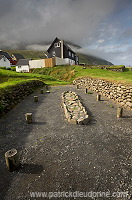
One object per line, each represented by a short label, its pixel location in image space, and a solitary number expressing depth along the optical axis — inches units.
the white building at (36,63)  1680.6
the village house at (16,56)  3700.3
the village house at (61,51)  1794.0
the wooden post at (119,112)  359.6
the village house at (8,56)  3056.1
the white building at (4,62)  2333.9
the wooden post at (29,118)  328.6
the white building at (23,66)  1876.0
